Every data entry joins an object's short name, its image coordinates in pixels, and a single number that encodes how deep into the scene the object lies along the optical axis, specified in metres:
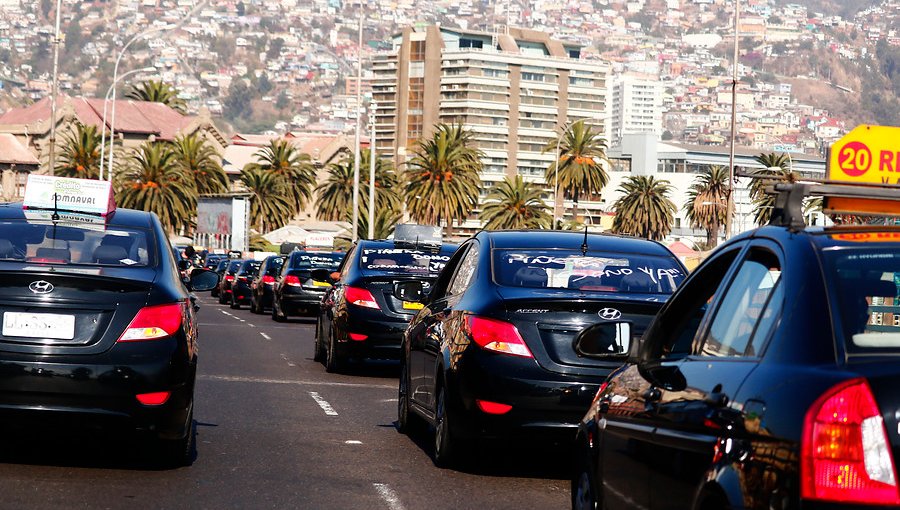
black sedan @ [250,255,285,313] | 38.28
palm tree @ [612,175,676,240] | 115.00
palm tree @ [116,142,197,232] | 97.94
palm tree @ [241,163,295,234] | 116.31
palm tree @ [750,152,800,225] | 77.27
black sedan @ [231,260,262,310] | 44.03
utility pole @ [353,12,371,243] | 62.67
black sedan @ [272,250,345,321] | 32.81
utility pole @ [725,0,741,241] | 45.66
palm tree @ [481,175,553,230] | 102.12
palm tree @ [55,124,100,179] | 112.06
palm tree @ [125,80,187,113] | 159.88
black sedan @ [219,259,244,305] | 47.31
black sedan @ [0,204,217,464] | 9.00
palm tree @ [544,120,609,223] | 110.69
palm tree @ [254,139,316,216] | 117.88
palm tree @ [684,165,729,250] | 114.12
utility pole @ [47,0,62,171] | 48.54
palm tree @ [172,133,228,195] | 110.12
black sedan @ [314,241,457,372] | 17.44
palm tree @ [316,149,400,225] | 115.31
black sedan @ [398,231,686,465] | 9.50
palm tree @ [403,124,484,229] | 91.75
